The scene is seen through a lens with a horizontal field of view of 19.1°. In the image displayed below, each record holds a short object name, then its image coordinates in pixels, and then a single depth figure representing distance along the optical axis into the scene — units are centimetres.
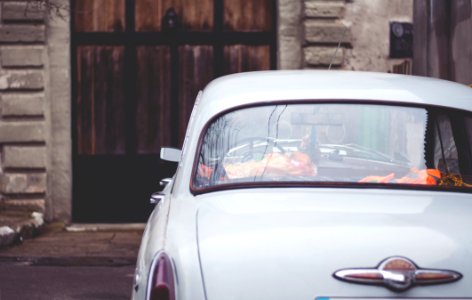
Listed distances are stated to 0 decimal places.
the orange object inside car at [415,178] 623
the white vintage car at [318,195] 515
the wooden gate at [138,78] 1886
